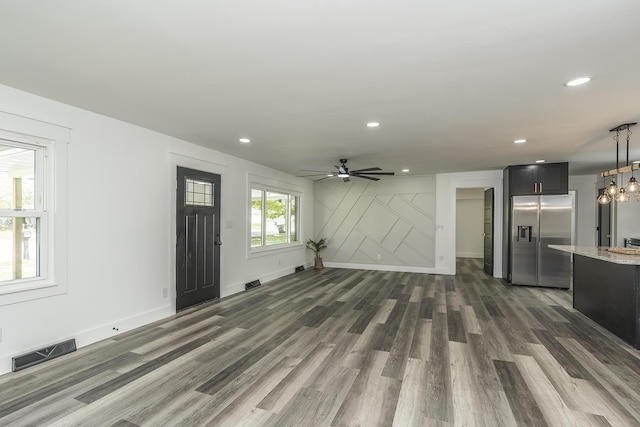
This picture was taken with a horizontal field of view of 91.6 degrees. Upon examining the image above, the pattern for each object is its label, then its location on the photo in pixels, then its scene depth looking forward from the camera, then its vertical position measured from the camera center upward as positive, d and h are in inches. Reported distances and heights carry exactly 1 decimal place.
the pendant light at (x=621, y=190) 141.1 +13.0
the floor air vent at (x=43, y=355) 106.8 -52.0
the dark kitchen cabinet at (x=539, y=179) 238.1 +27.9
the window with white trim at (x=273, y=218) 252.1 -5.0
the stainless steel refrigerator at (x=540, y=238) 238.5 -18.7
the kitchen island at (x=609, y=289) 130.8 -36.0
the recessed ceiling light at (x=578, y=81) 95.3 +41.8
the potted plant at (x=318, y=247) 323.6 -36.3
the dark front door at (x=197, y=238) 174.2 -15.0
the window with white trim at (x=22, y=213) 110.1 -0.7
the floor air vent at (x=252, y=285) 228.2 -54.1
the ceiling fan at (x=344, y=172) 209.8 +28.0
